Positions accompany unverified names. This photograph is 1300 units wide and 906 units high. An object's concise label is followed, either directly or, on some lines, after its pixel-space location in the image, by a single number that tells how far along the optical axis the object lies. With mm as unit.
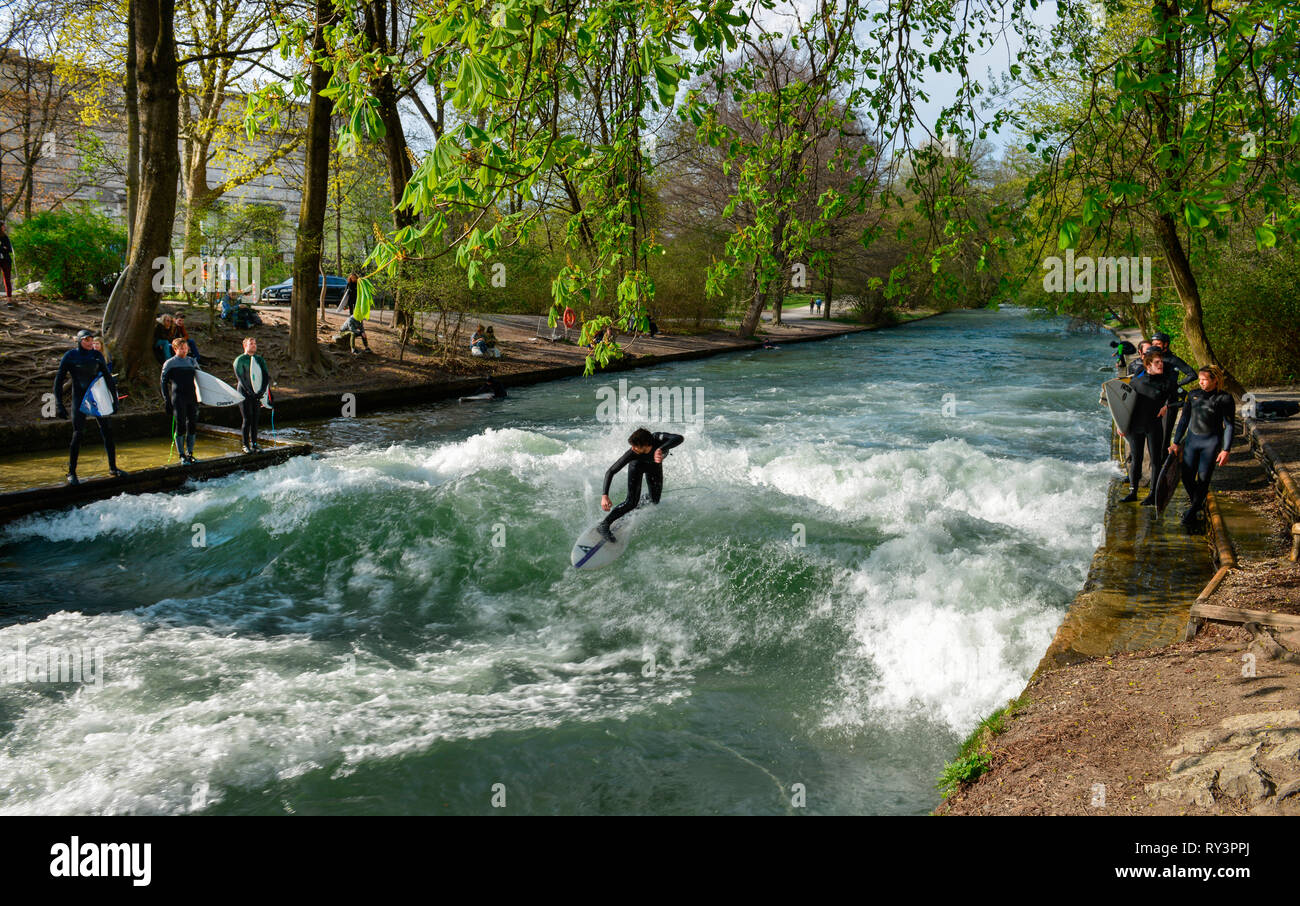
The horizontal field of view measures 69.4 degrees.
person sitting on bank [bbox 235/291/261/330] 25453
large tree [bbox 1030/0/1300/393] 5207
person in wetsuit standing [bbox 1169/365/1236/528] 10438
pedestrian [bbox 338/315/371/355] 25828
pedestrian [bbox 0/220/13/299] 21188
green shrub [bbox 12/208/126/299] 23375
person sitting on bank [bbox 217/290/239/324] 25516
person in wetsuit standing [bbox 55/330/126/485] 12469
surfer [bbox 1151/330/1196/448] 11500
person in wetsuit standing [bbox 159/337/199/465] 13734
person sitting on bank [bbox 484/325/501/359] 28511
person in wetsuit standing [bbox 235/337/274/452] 14969
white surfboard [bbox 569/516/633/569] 10633
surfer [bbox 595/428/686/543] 10359
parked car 37469
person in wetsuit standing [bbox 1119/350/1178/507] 11477
